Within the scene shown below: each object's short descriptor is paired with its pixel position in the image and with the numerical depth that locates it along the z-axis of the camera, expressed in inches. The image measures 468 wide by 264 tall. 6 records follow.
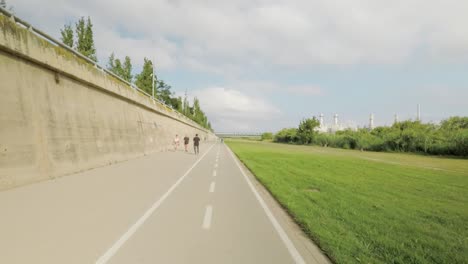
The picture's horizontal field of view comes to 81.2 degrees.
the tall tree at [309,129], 3243.1
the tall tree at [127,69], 2114.9
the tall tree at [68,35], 1555.0
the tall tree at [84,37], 1584.6
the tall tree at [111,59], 2090.3
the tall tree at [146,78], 2263.8
